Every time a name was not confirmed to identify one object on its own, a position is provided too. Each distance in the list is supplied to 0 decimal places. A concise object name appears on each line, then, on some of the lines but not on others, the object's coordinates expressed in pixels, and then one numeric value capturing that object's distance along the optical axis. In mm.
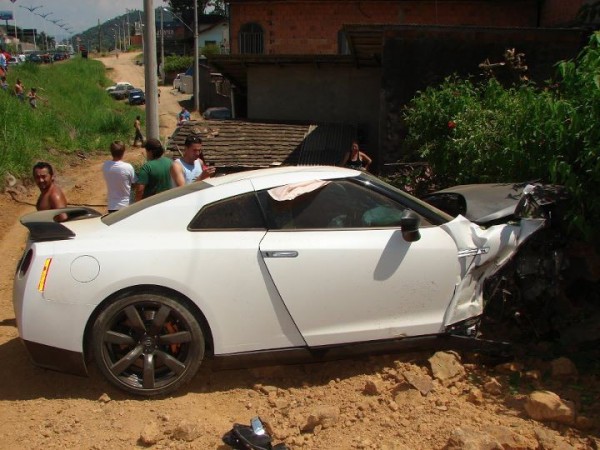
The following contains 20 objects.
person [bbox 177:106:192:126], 26625
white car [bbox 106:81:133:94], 50781
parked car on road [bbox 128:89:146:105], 46969
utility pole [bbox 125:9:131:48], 112712
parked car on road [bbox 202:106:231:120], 27877
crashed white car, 4039
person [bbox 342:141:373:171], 11492
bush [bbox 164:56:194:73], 62344
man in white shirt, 6918
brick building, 11422
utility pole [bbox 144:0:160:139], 11516
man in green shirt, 6680
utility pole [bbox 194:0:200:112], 31438
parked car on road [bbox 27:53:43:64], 62581
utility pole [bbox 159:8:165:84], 63550
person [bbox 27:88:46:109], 25844
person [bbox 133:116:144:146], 25938
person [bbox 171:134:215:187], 6652
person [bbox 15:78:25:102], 25344
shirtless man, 6043
